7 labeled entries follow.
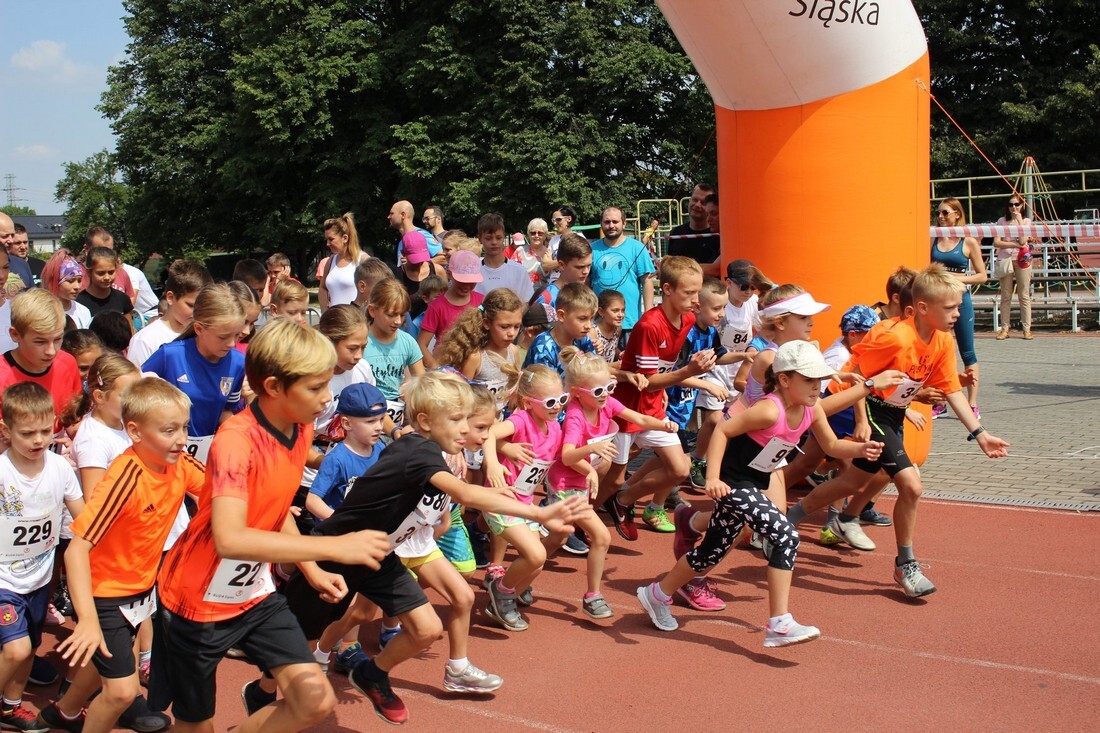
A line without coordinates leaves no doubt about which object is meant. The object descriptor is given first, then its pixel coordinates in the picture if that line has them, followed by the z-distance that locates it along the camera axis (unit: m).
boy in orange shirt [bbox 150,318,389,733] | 3.56
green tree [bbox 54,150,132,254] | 72.12
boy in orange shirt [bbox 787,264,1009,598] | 6.23
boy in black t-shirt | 4.32
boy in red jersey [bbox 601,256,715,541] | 7.20
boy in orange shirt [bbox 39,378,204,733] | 4.14
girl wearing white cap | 5.43
